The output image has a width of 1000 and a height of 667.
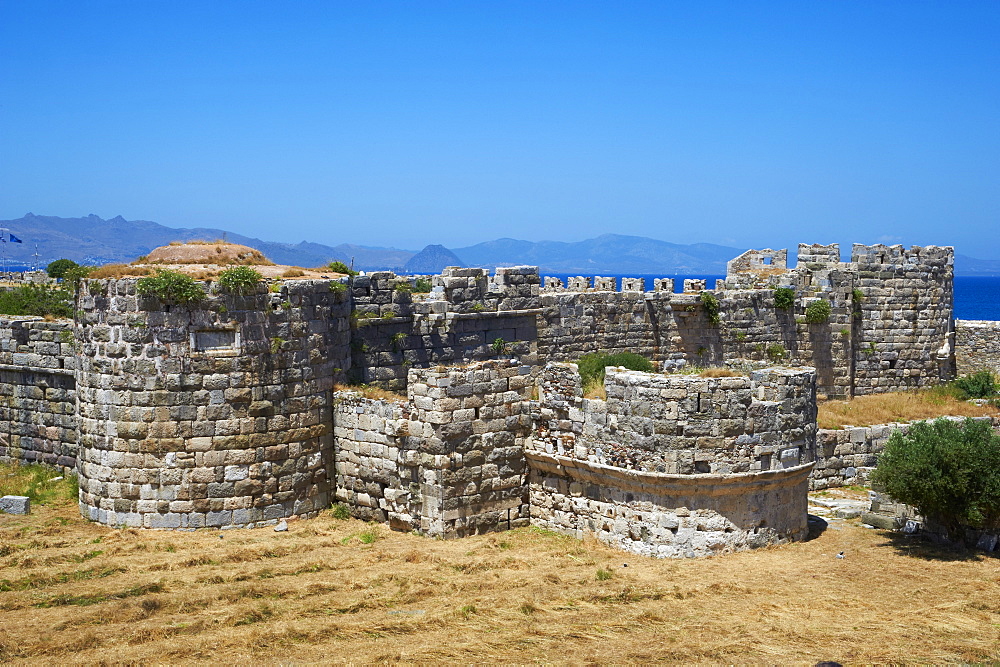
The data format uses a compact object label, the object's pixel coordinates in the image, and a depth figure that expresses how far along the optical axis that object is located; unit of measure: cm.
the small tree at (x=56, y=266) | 3508
